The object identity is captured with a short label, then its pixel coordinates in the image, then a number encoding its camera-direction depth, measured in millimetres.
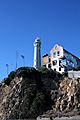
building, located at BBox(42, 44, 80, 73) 40865
